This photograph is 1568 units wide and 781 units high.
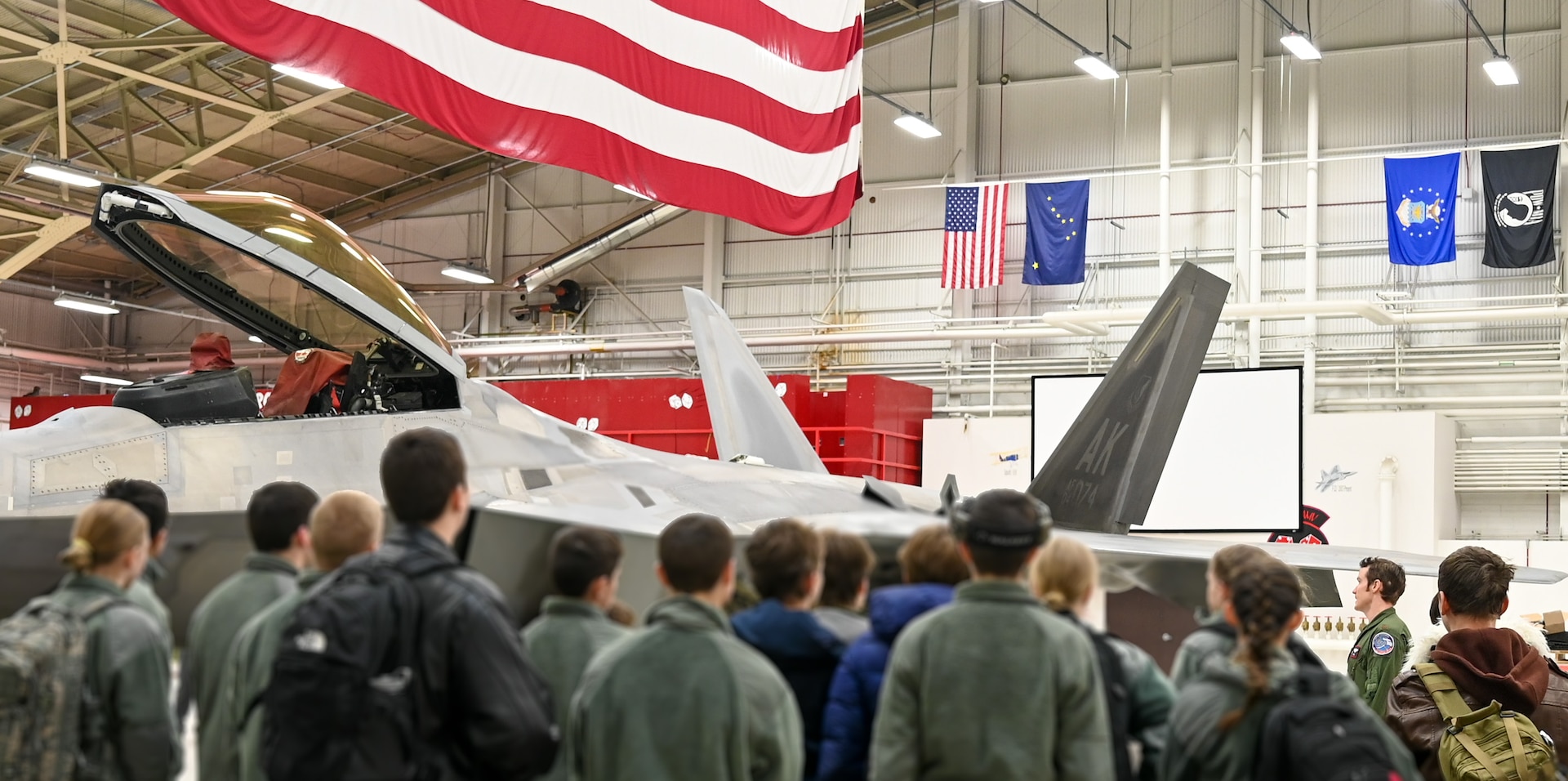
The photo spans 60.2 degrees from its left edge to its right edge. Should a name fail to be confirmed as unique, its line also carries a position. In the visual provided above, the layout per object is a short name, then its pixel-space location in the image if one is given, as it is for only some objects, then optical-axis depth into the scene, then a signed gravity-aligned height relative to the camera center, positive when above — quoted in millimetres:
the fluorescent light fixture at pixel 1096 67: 23266 +6173
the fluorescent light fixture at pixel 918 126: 25562 +5595
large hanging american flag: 8461 +2417
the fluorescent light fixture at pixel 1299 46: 21625 +6167
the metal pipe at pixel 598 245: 31094 +3899
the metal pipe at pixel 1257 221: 24953 +3849
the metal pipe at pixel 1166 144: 25609 +5391
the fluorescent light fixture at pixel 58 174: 20297 +3444
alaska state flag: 25641 +3664
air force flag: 22672 +3785
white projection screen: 21031 -493
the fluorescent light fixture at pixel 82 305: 30484 +2207
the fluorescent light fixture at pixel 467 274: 30330 +3080
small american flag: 25453 +3510
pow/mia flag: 22297 +3810
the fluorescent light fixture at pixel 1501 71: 21422 +5751
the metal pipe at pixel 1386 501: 21062 -1084
